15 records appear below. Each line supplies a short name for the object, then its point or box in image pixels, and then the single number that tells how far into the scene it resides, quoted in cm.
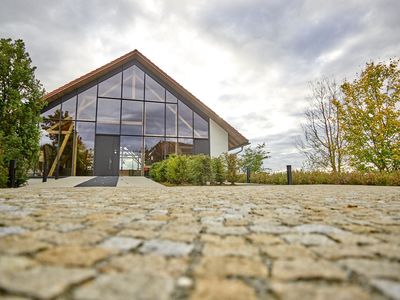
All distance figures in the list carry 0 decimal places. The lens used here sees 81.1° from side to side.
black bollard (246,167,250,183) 1186
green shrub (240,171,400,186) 889
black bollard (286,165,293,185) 989
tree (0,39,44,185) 681
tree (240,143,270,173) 1460
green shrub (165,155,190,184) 930
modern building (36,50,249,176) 1347
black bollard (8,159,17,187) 646
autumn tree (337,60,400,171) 1099
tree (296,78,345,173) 1336
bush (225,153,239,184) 991
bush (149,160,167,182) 1070
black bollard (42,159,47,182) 905
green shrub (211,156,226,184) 972
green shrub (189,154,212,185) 914
